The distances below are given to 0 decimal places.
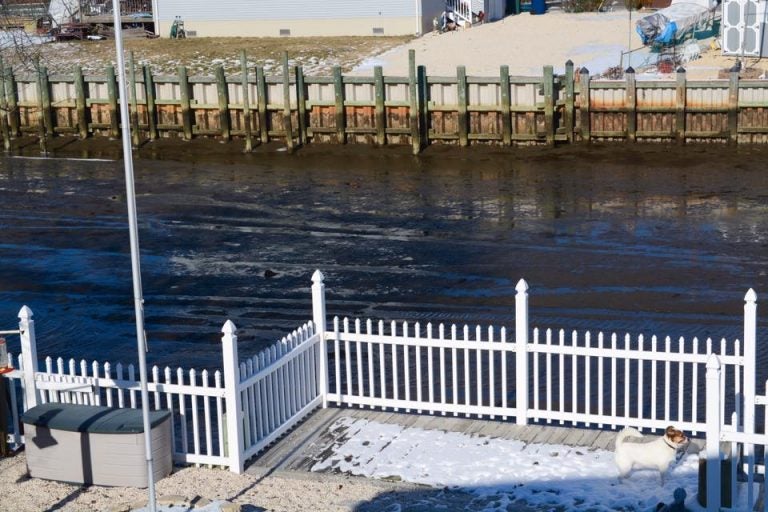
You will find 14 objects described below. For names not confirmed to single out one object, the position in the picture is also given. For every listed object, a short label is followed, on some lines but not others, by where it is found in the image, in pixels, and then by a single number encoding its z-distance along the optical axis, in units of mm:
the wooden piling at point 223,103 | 36500
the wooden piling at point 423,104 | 34500
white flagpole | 9844
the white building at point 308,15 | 50344
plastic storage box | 11992
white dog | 11398
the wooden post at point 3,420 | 12875
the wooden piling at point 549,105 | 33375
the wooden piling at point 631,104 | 33031
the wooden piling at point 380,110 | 34719
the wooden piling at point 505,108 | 33562
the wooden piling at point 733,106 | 32156
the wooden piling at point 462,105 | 33969
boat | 39562
